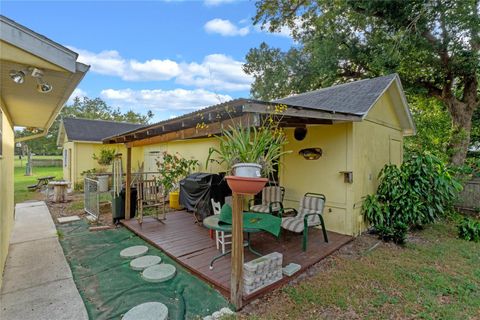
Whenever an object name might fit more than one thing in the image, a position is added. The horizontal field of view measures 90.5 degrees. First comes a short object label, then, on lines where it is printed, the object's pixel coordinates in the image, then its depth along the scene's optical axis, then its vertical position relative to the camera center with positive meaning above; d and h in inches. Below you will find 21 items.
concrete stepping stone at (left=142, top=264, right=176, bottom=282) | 135.1 -67.1
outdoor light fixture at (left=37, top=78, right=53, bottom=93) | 101.7 +32.8
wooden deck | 137.3 -65.1
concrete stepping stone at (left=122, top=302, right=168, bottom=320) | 103.3 -68.4
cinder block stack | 118.0 -58.8
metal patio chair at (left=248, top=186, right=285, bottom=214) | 225.6 -39.5
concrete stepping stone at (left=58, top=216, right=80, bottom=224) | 253.9 -65.4
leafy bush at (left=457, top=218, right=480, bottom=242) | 207.9 -64.2
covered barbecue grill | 234.5 -33.0
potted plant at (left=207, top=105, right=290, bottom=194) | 101.5 +2.4
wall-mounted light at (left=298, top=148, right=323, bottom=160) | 221.3 +5.6
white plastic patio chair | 159.8 -56.1
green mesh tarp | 111.7 -69.3
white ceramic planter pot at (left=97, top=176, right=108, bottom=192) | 450.9 -43.9
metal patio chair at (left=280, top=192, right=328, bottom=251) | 172.1 -46.5
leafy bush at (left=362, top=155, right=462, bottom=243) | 215.9 -33.7
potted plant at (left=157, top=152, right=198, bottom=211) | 312.4 -14.9
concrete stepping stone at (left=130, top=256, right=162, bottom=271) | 149.1 -67.2
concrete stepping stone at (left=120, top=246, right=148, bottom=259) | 165.9 -66.8
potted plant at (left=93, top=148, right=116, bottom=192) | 484.4 +3.4
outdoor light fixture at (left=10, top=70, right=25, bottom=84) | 93.5 +33.5
